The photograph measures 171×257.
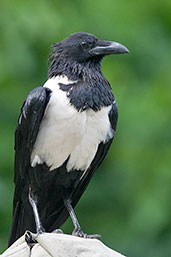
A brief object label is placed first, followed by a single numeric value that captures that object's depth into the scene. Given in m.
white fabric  10.23
